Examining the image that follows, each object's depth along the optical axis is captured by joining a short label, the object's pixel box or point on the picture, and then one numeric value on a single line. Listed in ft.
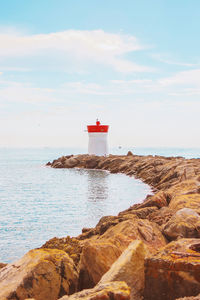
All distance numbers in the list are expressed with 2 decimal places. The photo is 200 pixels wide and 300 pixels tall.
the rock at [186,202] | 30.47
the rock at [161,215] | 29.45
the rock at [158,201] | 39.17
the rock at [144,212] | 33.65
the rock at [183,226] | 22.40
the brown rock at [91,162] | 164.51
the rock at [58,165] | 176.14
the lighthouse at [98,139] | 176.55
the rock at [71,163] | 173.88
